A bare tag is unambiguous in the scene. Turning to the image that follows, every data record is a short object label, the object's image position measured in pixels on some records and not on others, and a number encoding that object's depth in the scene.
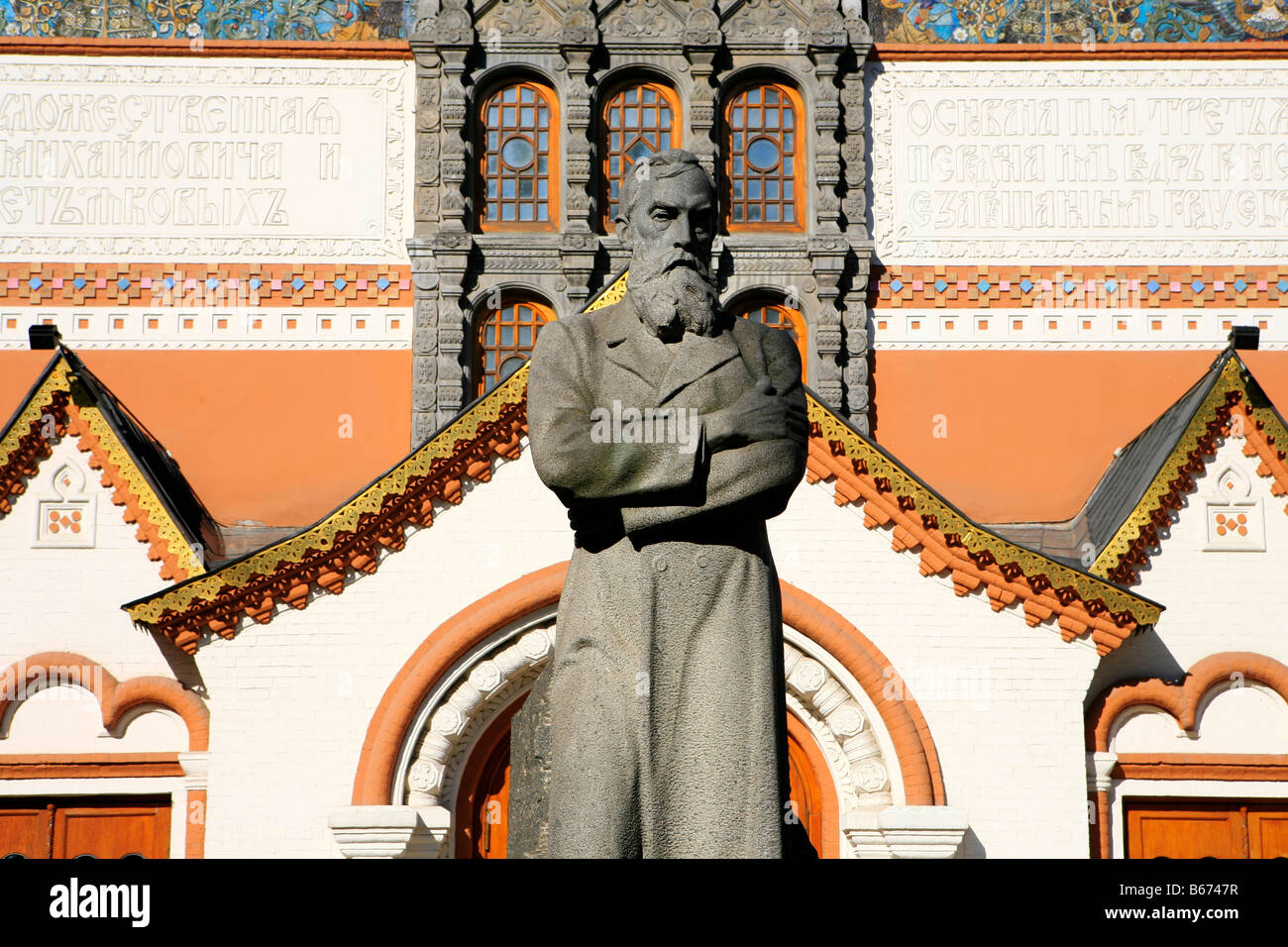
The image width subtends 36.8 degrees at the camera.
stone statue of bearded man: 5.50
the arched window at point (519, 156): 20.11
